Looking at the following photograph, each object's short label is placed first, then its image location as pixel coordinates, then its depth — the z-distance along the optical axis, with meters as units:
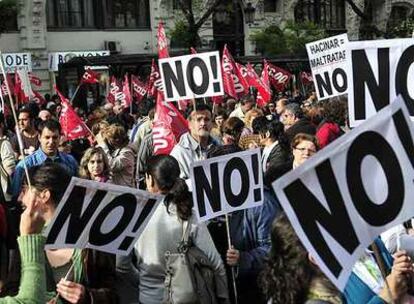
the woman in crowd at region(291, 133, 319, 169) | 5.43
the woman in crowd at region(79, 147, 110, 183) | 6.38
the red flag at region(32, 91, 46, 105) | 16.47
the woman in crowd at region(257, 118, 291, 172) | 6.76
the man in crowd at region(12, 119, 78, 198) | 6.82
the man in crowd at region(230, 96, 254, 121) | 11.66
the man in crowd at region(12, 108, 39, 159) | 8.68
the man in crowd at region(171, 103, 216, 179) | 6.88
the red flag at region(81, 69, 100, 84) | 19.08
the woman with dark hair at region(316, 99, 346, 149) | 7.39
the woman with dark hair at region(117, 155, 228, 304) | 4.38
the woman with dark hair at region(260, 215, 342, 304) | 2.81
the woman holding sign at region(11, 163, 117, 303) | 3.45
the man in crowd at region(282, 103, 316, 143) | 7.63
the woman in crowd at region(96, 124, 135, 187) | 7.64
